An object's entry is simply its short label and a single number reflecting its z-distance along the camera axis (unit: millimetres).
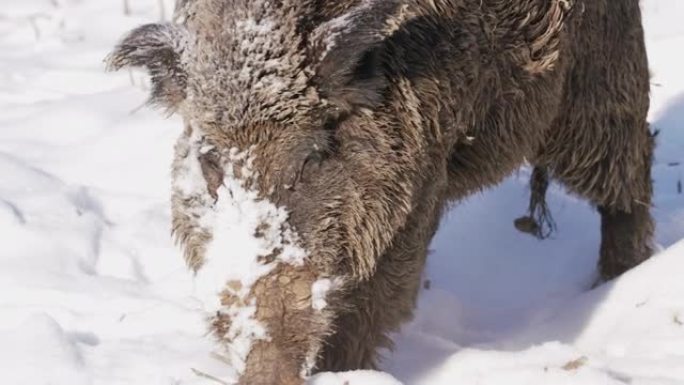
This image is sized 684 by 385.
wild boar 3381
